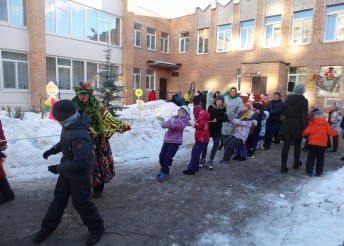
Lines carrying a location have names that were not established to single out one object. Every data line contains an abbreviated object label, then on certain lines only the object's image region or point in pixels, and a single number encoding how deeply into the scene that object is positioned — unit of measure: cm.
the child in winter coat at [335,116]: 796
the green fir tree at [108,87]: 883
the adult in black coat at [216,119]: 566
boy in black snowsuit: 270
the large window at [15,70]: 1375
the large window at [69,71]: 1574
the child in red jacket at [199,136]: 526
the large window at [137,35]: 2148
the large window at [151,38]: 2279
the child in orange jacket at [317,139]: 531
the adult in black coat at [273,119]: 782
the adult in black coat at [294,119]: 545
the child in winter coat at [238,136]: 634
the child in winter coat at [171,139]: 489
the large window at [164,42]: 2431
